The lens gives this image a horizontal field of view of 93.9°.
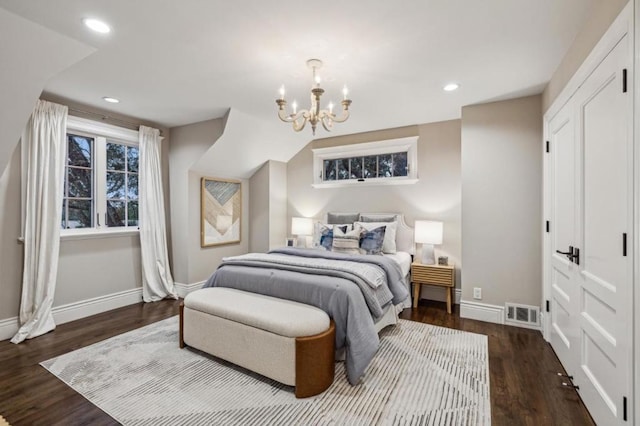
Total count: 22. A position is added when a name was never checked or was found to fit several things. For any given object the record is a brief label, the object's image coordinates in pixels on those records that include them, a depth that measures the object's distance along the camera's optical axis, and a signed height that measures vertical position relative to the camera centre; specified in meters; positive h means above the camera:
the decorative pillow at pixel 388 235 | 4.01 -0.31
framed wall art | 4.53 +0.01
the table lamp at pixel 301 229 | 4.93 -0.28
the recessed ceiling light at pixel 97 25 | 1.97 +1.26
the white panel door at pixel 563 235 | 2.12 -0.18
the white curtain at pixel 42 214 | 2.97 -0.02
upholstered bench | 2.00 -0.91
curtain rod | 3.38 +1.16
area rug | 1.81 -1.23
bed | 2.21 -0.63
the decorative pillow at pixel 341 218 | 4.62 -0.10
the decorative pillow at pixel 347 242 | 3.89 -0.40
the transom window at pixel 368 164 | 4.36 +0.76
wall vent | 3.12 -1.10
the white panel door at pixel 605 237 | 1.39 -0.14
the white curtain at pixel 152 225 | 4.02 -0.17
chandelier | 2.37 +0.82
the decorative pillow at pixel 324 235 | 4.12 -0.32
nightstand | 3.62 -0.80
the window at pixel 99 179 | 3.46 +0.41
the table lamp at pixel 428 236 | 3.78 -0.31
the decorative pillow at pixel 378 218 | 4.28 -0.09
